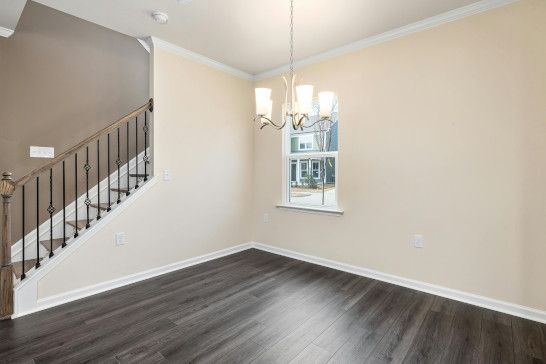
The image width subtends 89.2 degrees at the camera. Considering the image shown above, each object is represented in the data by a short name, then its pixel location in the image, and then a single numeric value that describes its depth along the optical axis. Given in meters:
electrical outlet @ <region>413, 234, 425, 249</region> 2.86
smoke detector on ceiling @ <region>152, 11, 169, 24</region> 2.67
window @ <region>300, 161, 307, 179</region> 3.92
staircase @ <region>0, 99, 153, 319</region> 2.28
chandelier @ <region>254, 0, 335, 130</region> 2.03
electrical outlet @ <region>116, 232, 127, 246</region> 2.91
